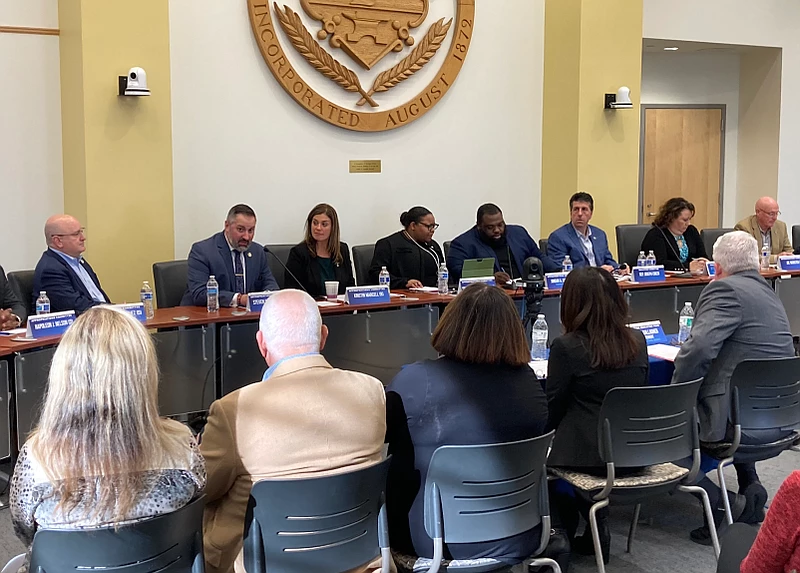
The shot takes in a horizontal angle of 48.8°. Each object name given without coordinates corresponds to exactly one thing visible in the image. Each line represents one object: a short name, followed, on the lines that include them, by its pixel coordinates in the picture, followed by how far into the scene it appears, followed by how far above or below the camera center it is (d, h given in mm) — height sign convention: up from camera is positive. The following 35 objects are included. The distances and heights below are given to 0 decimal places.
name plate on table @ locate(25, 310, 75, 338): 4020 -541
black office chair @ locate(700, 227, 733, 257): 7325 -239
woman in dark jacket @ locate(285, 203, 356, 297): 5613 -311
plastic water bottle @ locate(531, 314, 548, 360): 3875 -603
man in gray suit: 3402 -503
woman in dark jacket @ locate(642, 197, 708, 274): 6602 -225
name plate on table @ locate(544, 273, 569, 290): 5691 -476
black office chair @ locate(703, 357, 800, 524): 3236 -717
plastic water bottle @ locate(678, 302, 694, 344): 4051 -551
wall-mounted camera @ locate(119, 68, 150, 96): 5410 +761
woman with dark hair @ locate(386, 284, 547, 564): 2424 -543
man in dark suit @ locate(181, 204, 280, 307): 5043 -332
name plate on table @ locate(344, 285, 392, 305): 5043 -504
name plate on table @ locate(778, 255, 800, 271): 6395 -402
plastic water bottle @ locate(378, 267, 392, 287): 5504 -440
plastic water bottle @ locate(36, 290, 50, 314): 4340 -476
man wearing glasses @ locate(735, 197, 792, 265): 6977 -165
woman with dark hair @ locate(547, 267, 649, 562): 2963 -528
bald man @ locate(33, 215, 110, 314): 4551 -317
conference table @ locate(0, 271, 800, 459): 3900 -736
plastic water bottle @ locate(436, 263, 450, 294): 5547 -454
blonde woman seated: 1817 -482
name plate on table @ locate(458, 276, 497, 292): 5375 -455
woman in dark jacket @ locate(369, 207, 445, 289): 5930 -314
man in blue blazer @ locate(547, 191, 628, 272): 6305 -235
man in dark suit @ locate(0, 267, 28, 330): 4547 -495
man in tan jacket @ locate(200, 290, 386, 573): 2107 -538
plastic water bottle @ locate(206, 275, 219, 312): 4770 -476
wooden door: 9219 +506
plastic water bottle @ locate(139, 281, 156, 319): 4555 -490
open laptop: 5438 -379
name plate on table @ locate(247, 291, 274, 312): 4770 -501
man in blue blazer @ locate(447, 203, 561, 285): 5918 -257
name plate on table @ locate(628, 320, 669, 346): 4133 -587
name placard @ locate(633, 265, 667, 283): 5926 -453
